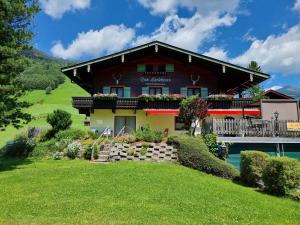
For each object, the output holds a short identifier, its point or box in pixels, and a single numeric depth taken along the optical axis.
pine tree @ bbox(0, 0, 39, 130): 18.22
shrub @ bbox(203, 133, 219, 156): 20.11
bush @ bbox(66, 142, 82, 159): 21.50
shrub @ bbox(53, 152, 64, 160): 21.83
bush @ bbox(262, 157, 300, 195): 13.15
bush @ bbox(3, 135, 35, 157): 24.53
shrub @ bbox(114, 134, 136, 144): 21.58
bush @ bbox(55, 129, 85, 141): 24.49
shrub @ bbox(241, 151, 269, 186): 15.12
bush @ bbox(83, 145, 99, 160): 20.71
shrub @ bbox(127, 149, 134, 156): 20.02
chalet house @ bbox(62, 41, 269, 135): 27.72
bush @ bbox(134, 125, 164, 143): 21.17
